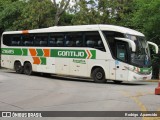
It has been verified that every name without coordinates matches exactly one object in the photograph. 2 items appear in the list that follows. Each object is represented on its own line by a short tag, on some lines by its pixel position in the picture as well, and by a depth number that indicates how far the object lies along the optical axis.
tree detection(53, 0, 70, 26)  36.47
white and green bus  21.98
